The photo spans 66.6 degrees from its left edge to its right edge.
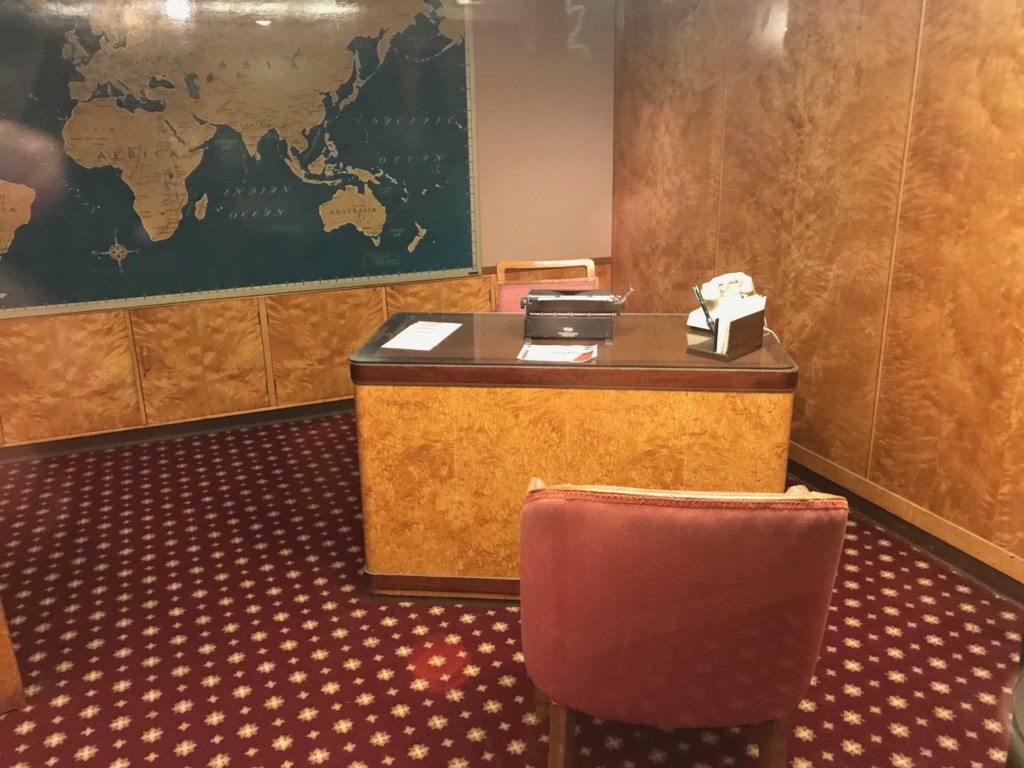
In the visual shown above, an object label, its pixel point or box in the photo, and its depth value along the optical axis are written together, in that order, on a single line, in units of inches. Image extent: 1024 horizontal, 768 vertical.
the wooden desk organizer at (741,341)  98.5
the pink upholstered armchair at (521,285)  145.2
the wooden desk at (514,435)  97.3
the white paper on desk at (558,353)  100.8
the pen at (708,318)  100.7
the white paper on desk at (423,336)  108.6
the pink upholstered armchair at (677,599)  55.4
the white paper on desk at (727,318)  97.6
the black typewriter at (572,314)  107.9
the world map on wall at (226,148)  155.9
